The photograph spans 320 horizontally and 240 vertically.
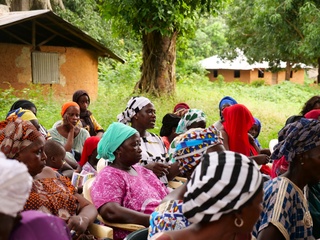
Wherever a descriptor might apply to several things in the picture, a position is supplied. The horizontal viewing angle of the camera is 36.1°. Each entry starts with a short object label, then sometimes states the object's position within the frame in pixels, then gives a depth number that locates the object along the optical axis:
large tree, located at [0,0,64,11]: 19.12
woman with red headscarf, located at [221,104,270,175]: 5.37
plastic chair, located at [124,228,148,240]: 2.73
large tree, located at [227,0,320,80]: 12.77
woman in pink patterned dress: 3.38
